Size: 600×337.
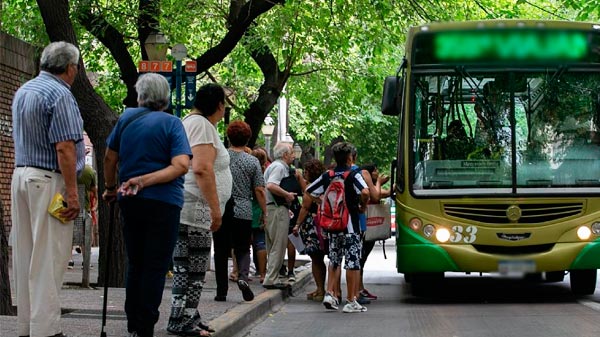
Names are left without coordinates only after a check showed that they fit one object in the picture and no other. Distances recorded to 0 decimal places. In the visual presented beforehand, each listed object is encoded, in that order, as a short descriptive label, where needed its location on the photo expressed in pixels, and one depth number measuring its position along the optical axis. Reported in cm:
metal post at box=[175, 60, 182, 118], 1770
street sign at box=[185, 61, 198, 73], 1762
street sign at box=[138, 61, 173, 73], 1636
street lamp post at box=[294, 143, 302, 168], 4608
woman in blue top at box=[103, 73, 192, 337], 823
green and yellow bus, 1411
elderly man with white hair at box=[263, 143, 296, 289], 1541
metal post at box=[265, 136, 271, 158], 4044
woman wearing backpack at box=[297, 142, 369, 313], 1360
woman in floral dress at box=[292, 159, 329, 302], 1496
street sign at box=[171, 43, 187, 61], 1794
